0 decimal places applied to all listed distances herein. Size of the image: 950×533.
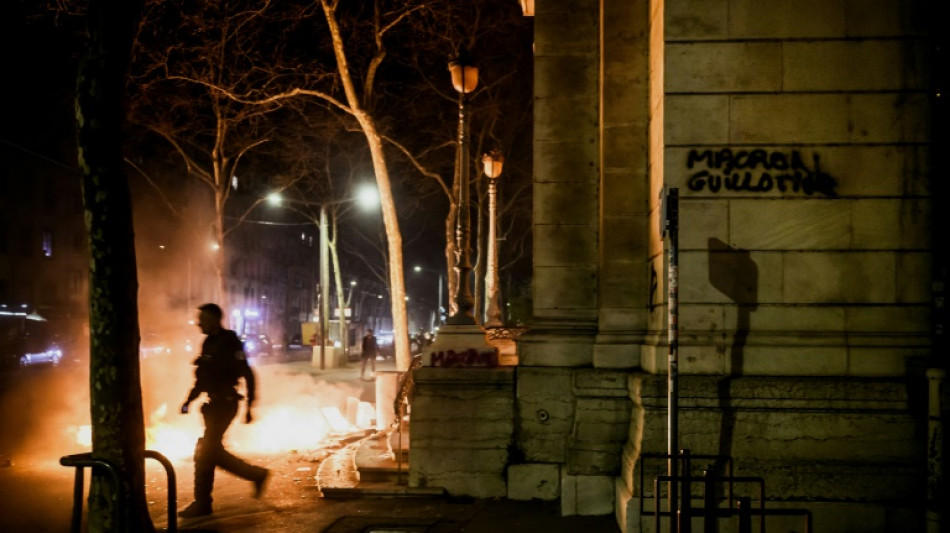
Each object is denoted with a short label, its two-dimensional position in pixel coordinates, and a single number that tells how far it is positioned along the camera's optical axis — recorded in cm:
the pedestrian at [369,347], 3175
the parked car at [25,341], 3566
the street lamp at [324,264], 3431
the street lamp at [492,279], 2458
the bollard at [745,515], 532
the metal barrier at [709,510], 537
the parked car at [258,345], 5469
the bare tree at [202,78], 2106
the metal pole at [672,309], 683
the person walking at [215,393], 866
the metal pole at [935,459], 672
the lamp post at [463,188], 1090
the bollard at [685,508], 587
